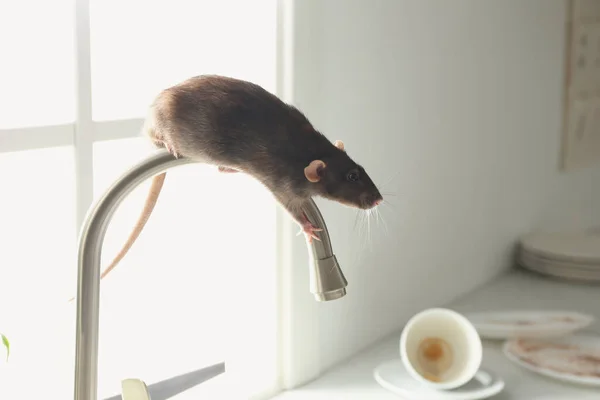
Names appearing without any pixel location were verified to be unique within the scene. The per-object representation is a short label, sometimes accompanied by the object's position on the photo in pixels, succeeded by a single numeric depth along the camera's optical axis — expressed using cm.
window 108
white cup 142
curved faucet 79
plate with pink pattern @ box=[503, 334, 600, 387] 150
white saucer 139
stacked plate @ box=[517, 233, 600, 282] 206
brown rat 79
